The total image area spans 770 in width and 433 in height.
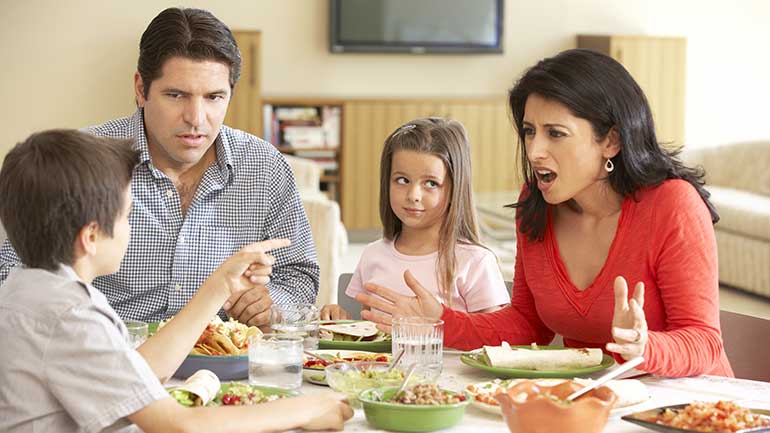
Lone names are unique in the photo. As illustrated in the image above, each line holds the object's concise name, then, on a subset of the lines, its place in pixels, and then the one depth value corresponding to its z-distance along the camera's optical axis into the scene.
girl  2.72
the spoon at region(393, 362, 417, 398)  1.66
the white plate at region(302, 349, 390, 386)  1.87
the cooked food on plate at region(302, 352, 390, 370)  1.93
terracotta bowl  1.47
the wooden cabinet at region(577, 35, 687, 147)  8.82
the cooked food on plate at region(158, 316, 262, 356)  1.93
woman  2.12
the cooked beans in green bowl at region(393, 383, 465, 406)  1.62
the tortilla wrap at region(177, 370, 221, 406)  1.66
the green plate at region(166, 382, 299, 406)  1.72
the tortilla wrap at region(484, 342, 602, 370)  1.95
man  2.44
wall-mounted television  8.53
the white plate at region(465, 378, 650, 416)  1.68
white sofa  6.36
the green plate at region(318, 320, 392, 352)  2.11
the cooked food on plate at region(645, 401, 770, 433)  1.61
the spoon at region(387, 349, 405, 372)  1.81
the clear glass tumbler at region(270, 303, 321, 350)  2.07
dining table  1.65
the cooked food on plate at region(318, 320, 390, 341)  2.18
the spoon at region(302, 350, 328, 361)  1.98
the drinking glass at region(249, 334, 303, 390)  1.81
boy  1.48
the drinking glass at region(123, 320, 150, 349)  1.89
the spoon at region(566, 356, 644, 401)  1.55
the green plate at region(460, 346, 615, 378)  1.90
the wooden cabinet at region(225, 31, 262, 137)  8.23
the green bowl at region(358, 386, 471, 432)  1.59
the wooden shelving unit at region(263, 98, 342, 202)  8.44
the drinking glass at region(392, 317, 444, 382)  1.92
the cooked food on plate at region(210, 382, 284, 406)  1.66
